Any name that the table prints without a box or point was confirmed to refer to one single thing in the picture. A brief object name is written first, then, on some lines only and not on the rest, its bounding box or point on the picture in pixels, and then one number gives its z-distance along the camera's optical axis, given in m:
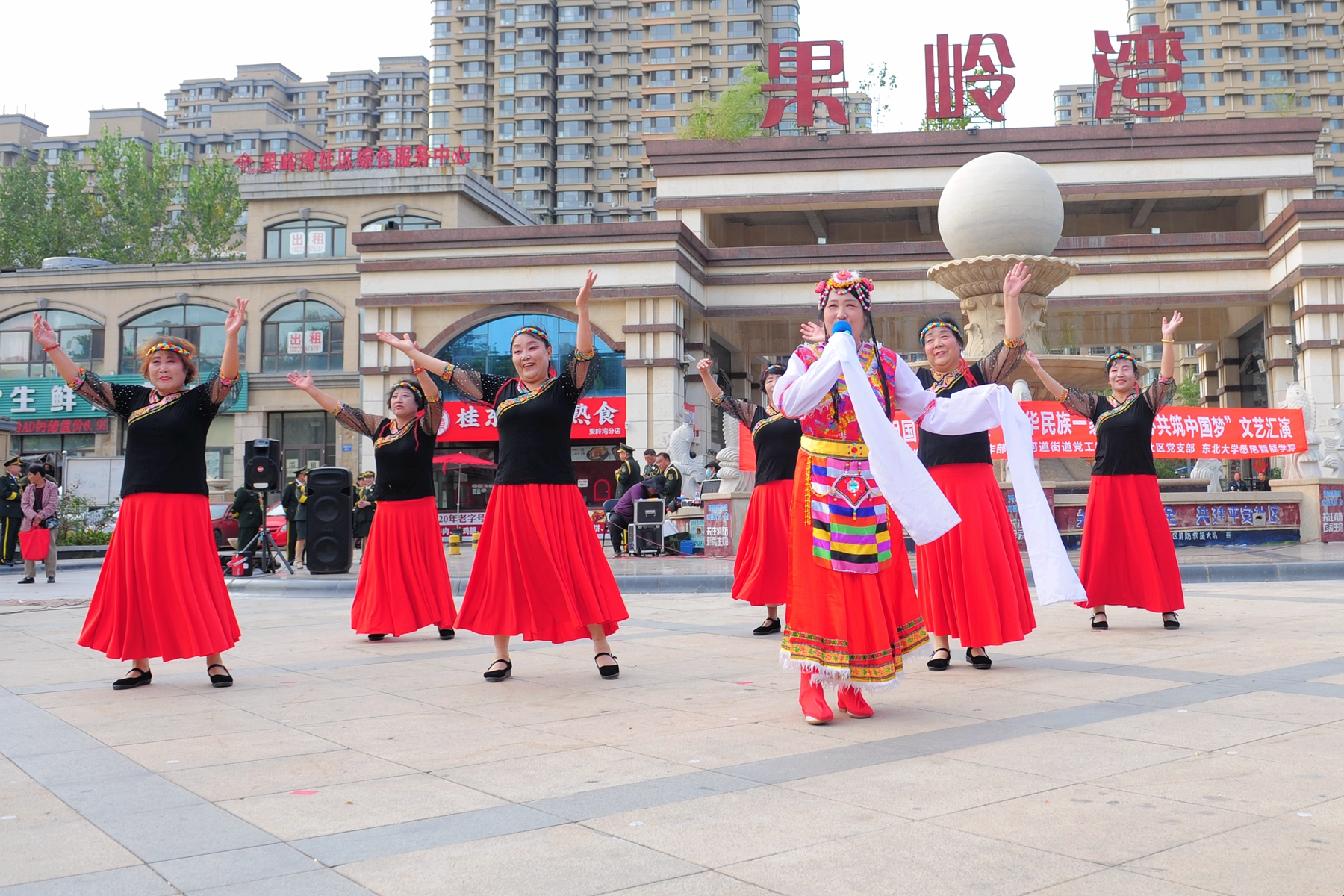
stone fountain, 19.05
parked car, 20.00
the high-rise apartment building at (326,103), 100.38
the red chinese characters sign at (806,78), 37.09
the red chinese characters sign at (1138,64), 36.25
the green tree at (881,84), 54.81
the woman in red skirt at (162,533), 6.04
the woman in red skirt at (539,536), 6.13
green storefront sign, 37.41
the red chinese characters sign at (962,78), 36.56
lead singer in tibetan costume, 4.81
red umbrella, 25.92
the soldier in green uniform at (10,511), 17.91
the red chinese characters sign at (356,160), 38.72
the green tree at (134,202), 50.53
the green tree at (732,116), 48.12
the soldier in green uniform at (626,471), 18.36
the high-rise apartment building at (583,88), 82.56
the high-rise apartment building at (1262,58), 79.06
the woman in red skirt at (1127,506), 7.87
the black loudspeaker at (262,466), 15.58
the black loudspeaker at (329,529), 14.63
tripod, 15.77
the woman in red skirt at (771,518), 8.08
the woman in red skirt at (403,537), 8.04
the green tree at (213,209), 50.81
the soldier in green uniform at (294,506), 17.12
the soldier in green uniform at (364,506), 17.98
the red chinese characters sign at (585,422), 30.27
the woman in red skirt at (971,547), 6.09
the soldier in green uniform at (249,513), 16.42
